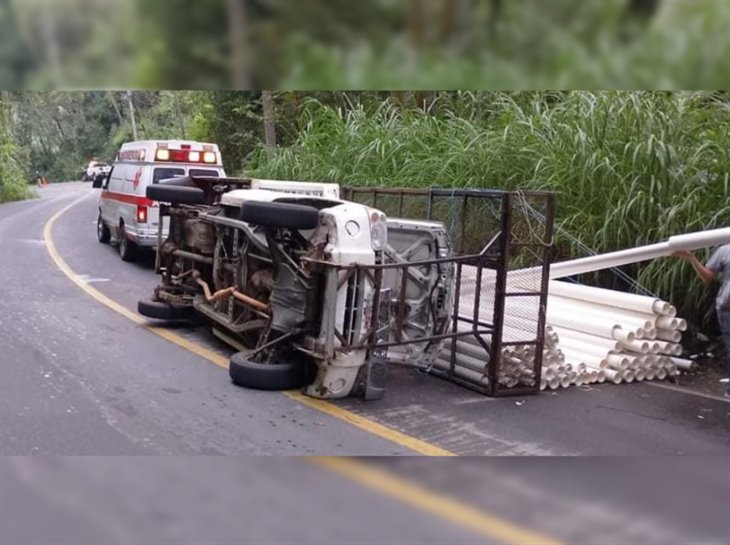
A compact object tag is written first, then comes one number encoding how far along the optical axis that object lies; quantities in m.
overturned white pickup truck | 5.56
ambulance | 10.88
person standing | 5.91
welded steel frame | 5.74
